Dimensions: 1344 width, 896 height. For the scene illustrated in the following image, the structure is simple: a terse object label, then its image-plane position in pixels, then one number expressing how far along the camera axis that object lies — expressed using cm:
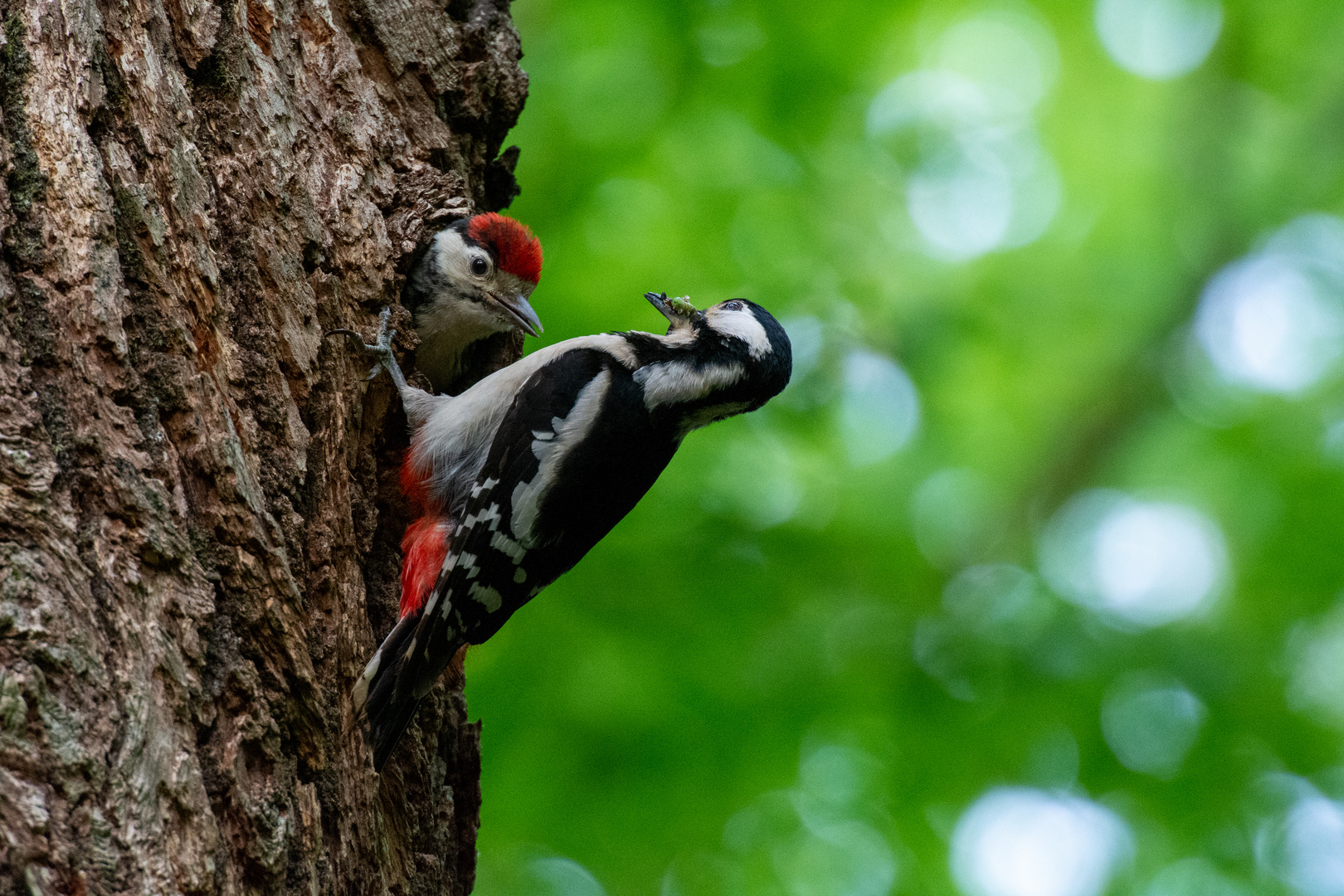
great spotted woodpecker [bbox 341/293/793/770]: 641
